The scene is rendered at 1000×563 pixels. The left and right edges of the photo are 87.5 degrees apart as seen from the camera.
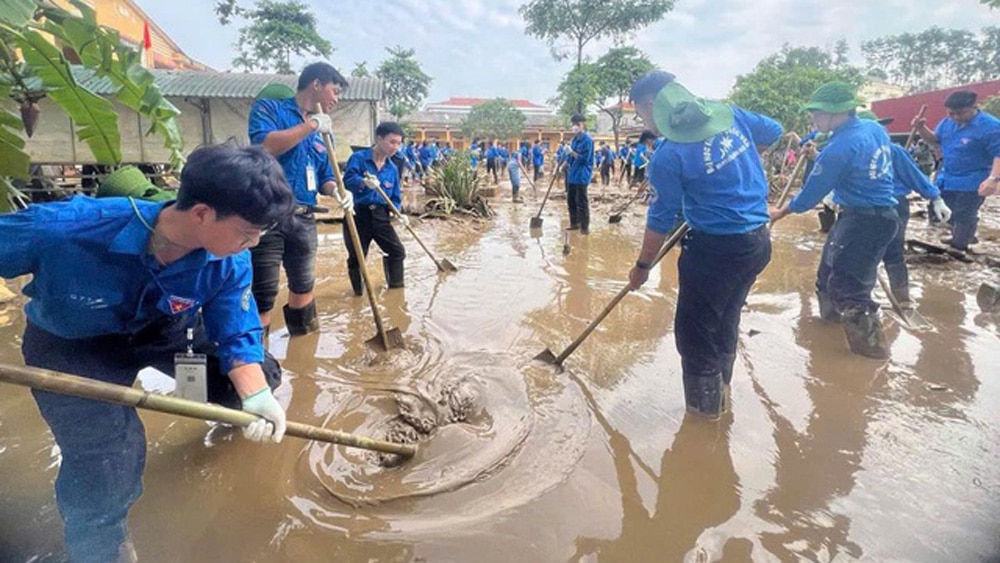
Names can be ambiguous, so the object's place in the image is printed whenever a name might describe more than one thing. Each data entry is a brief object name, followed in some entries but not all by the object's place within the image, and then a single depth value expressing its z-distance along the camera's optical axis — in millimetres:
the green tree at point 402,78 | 37750
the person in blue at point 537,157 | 20950
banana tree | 1767
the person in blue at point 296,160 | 3283
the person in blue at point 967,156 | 5199
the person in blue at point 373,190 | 4797
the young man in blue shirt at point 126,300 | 1386
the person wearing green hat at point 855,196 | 3521
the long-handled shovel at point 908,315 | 4121
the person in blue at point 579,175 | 8320
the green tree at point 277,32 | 29000
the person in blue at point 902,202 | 3910
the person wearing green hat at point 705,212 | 2557
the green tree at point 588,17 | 25797
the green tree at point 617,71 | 24625
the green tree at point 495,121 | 39656
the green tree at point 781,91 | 23266
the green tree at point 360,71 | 34512
